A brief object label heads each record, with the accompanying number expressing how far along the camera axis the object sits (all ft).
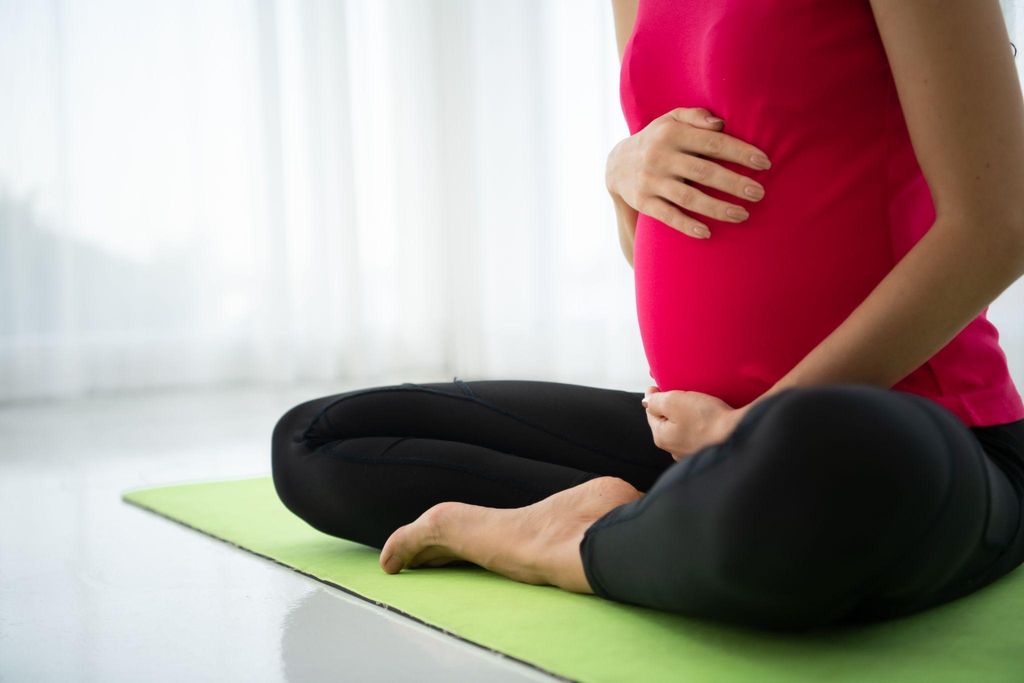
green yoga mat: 6.87
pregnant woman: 6.65
